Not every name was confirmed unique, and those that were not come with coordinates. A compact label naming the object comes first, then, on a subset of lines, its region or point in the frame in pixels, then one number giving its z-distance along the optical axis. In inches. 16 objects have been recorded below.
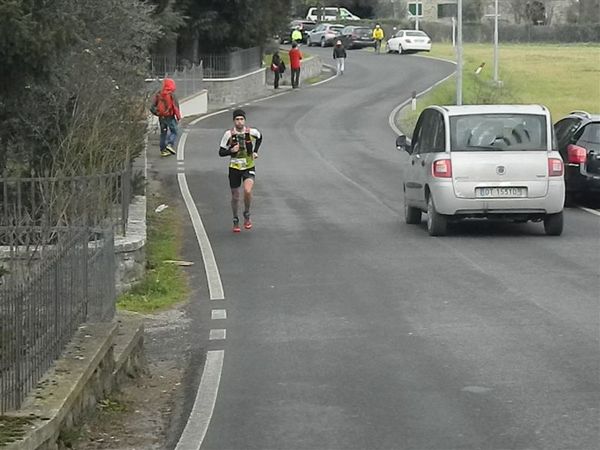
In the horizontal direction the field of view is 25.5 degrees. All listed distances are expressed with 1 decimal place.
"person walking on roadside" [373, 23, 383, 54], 3139.8
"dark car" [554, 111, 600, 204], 857.5
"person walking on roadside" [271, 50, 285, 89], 2100.1
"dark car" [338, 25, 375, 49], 3260.3
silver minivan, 693.9
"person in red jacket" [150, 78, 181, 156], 1163.3
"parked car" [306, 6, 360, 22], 4067.4
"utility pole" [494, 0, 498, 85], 1916.7
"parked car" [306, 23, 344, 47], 3319.4
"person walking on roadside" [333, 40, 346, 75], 2401.6
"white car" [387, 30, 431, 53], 3053.6
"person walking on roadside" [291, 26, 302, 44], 2780.0
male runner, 722.2
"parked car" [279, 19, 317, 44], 3499.0
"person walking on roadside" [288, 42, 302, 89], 2087.8
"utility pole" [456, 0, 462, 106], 1412.9
